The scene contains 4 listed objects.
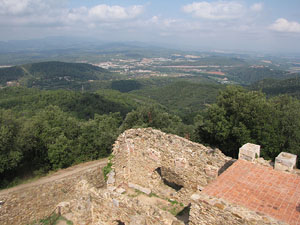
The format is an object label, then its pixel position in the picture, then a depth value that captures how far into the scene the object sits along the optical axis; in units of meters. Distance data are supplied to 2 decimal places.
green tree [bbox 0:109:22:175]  15.87
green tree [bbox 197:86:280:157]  18.55
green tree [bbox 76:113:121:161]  23.08
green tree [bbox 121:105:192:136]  32.10
